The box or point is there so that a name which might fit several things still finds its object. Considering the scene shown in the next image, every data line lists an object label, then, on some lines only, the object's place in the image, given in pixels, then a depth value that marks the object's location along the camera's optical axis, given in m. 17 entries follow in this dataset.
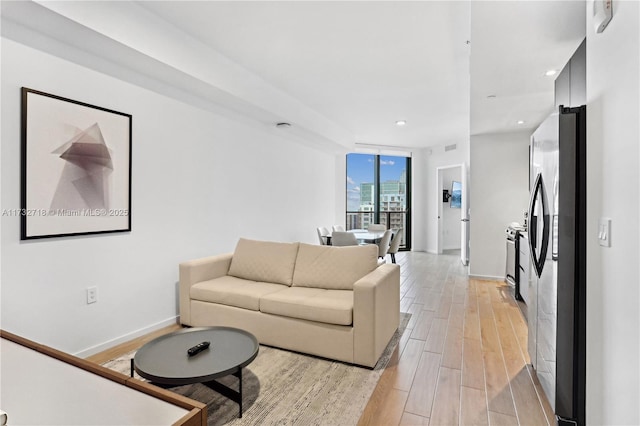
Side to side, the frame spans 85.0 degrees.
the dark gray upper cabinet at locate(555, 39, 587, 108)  2.30
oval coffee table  1.88
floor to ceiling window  8.98
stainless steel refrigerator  1.79
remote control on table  2.10
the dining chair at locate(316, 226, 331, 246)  6.42
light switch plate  1.53
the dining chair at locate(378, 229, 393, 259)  5.98
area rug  2.02
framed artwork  2.40
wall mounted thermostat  1.52
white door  7.05
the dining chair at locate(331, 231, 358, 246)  5.54
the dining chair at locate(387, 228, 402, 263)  6.68
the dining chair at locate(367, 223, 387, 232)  7.27
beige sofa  2.64
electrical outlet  2.79
